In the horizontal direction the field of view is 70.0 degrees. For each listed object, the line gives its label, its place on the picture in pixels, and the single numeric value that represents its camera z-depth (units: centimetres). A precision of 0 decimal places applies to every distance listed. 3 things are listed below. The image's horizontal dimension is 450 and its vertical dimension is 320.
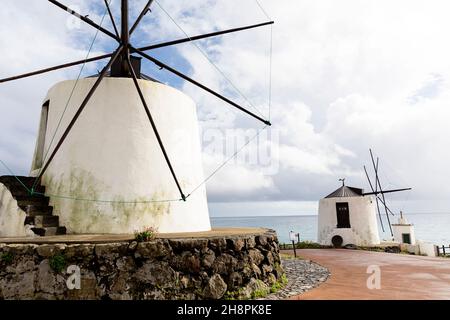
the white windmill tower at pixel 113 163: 842
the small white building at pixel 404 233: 2828
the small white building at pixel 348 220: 2111
